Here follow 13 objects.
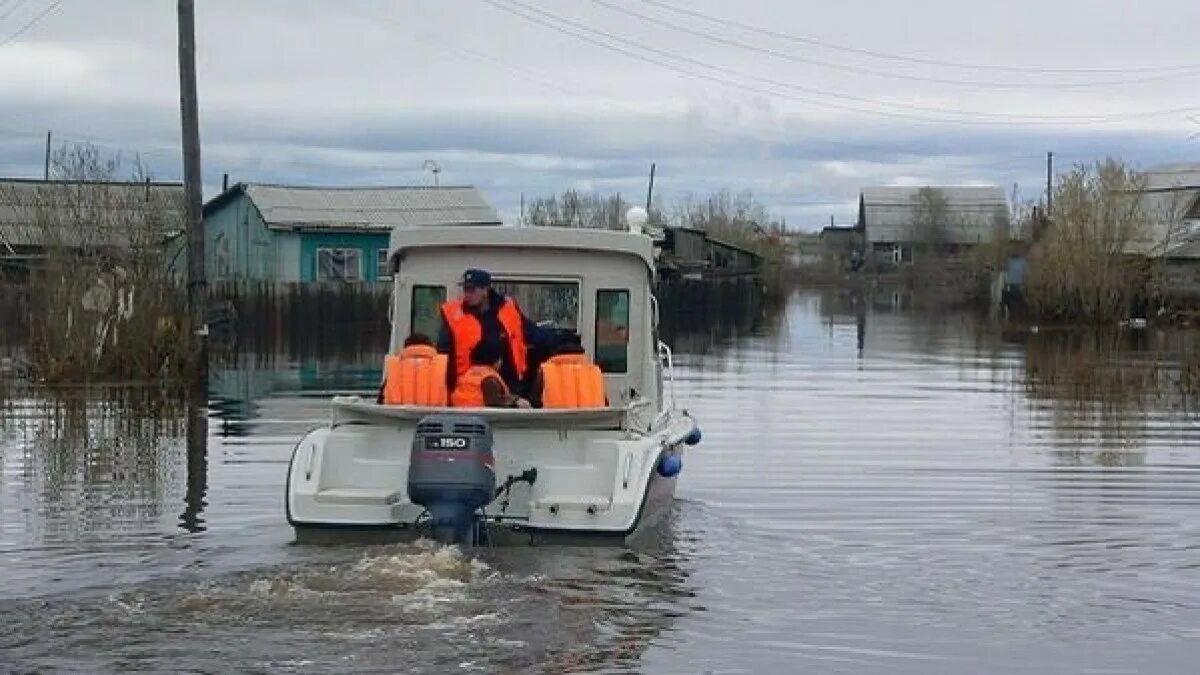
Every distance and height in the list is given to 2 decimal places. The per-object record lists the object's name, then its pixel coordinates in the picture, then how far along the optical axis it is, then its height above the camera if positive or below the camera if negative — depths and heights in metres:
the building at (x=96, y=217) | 27.95 +1.58
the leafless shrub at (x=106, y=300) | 26.66 +0.22
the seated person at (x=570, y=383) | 12.77 -0.49
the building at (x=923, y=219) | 129.75 +7.12
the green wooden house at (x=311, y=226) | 55.44 +2.77
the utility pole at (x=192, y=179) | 27.19 +2.10
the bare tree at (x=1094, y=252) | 58.91 +2.13
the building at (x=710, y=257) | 63.37 +2.47
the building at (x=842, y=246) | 137.50 +5.59
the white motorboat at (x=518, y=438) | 11.03 -0.83
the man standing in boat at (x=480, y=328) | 12.84 -0.10
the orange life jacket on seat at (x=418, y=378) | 12.61 -0.45
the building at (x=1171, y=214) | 63.84 +3.96
